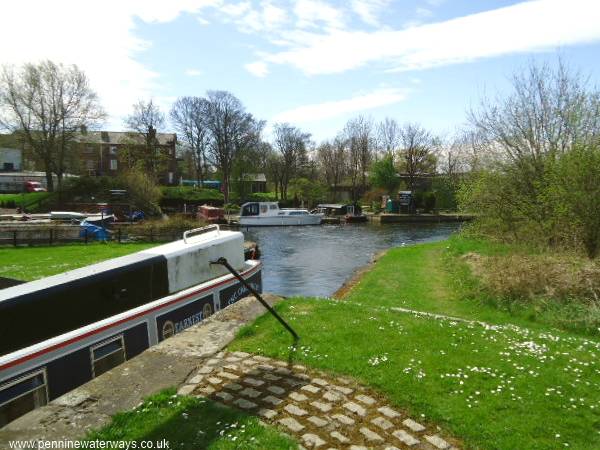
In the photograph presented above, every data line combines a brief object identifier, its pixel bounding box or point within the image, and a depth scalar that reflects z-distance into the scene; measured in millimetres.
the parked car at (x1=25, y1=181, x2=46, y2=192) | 61259
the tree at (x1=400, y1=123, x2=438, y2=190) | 71050
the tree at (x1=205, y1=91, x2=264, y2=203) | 67750
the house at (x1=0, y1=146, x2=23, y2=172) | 75000
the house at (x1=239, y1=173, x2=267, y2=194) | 69688
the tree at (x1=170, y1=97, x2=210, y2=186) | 68188
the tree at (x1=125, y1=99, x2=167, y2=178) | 59281
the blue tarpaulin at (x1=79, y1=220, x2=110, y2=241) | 29359
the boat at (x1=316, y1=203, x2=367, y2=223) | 56531
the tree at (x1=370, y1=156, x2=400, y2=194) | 68688
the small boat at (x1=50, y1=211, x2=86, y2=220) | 38531
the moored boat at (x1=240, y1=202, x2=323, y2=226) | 52312
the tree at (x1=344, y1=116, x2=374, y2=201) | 76500
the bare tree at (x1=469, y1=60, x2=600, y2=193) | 16438
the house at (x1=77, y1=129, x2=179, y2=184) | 59875
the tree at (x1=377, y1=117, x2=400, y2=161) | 75500
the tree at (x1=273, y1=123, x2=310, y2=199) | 77000
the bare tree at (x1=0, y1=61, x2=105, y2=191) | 46625
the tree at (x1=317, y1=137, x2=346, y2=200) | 83969
